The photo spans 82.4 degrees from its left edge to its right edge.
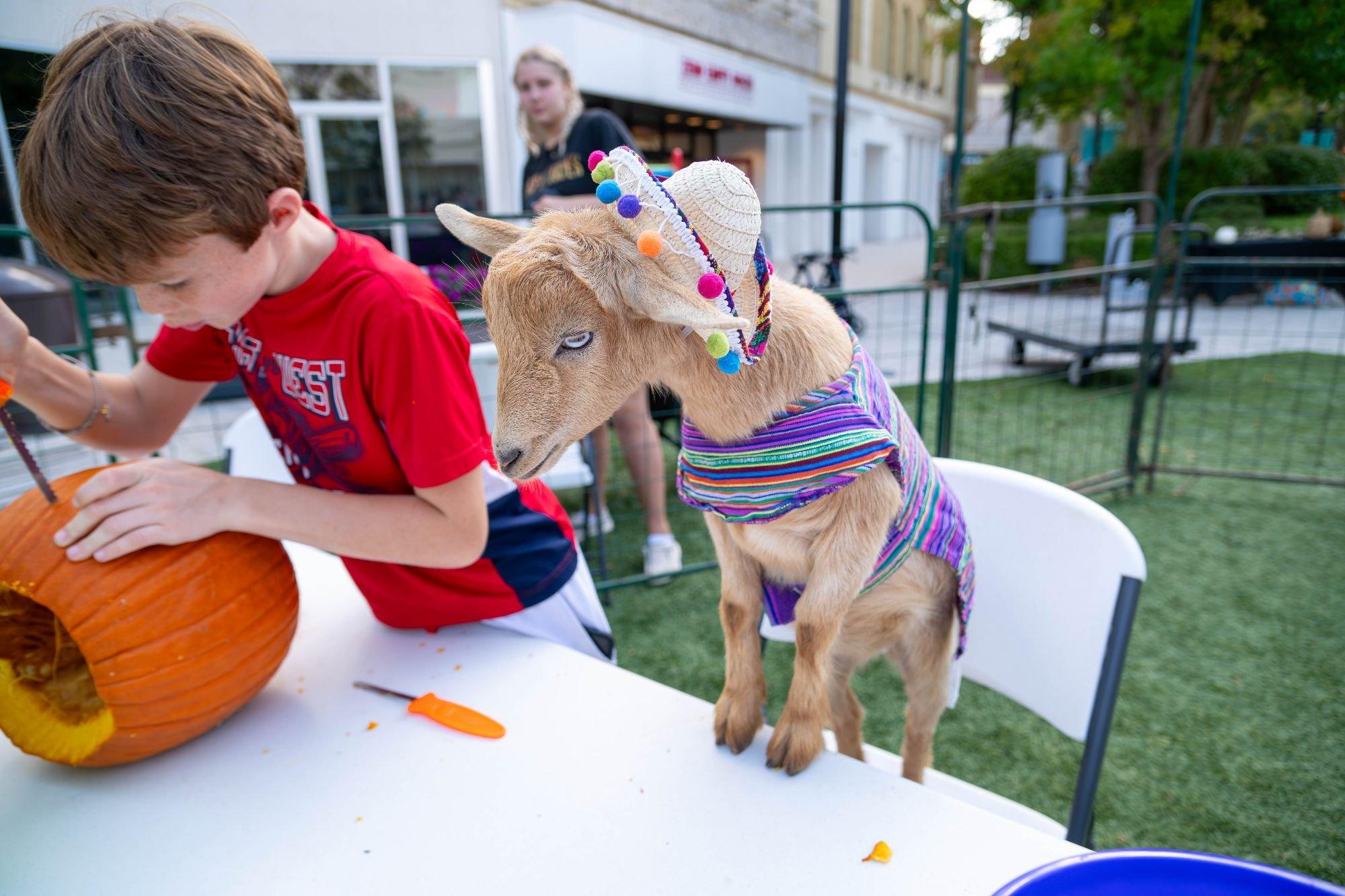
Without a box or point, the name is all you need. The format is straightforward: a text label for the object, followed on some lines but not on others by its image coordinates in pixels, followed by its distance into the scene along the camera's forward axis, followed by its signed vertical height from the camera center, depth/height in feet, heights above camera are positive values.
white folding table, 2.61 -2.08
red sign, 39.60 +8.45
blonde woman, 9.67 +0.95
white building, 23.38 +6.20
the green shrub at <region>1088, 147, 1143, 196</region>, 41.22 +3.14
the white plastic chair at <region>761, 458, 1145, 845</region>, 3.67 -1.91
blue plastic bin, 1.82 -1.51
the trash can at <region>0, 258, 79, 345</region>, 12.55 -0.83
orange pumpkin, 2.88 -1.52
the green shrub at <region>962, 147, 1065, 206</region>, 45.55 +3.35
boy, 2.81 -0.55
